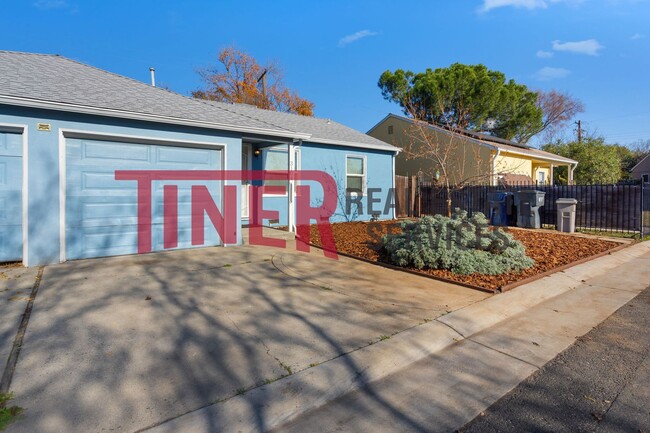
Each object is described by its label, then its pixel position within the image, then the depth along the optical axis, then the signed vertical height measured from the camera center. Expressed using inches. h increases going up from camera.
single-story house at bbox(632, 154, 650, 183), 1455.5 +153.8
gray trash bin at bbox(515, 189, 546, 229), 479.8 +1.3
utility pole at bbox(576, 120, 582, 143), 1576.3 +344.2
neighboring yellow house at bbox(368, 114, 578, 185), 661.3 +97.9
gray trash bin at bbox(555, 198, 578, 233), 453.4 -7.0
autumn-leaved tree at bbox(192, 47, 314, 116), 1050.7 +349.8
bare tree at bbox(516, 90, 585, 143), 1519.4 +393.5
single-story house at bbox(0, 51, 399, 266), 242.1 +38.3
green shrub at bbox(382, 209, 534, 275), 246.4 -26.9
